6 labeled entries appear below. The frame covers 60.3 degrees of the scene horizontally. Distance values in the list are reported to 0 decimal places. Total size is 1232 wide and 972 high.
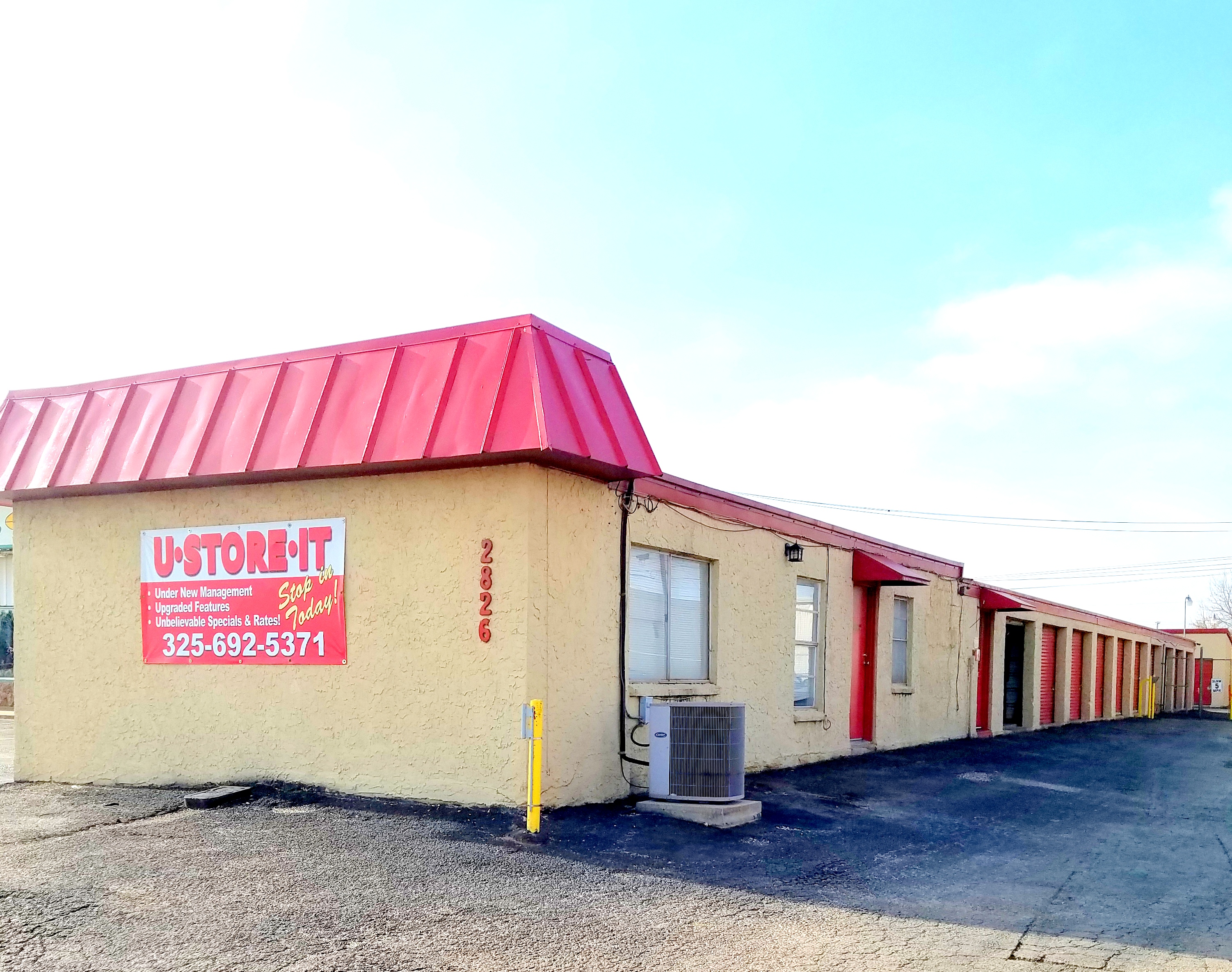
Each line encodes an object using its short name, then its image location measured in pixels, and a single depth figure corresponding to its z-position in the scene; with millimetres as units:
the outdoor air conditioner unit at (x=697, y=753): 9320
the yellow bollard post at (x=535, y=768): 8242
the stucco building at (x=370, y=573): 9008
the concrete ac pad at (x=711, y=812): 9055
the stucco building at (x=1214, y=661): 51562
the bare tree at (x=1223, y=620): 90000
